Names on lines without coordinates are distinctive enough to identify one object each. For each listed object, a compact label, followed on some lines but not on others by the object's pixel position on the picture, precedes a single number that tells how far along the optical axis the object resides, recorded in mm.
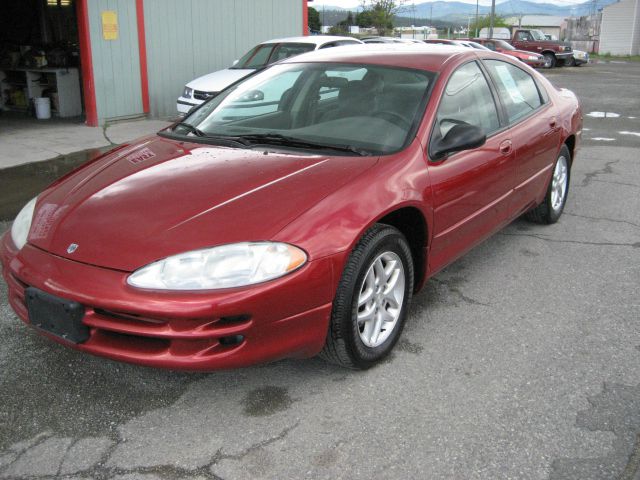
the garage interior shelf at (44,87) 11422
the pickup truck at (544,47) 27250
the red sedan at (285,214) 2520
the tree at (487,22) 71900
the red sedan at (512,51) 24484
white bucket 11234
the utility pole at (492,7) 38022
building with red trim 10273
